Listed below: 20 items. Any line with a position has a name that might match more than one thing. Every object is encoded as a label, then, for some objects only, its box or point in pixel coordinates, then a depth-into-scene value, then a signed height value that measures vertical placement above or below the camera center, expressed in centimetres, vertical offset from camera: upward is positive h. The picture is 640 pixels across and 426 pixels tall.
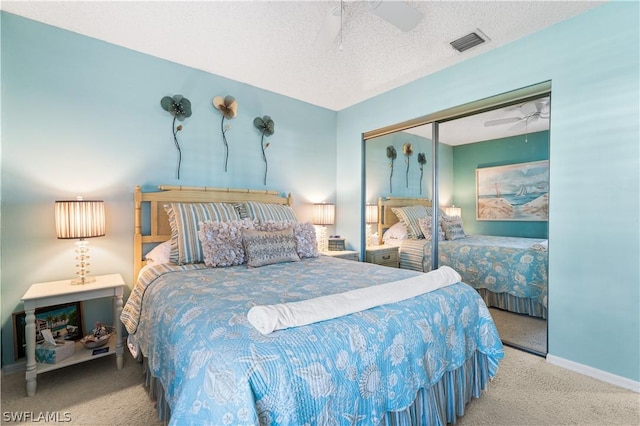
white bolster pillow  113 -41
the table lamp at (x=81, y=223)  206 -8
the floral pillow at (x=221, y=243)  225 -25
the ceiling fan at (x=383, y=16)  182 +124
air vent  239 +139
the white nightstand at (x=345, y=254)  351 -52
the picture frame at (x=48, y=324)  211 -81
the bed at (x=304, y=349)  95 -55
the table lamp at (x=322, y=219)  370 -11
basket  214 -92
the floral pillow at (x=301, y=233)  257 -21
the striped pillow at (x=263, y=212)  285 -1
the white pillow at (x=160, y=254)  243 -36
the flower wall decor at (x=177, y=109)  278 +97
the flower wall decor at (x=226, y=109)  308 +106
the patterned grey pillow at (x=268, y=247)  228 -29
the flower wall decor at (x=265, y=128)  339 +95
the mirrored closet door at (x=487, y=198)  243 +11
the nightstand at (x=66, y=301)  185 -59
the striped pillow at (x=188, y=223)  235 -10
